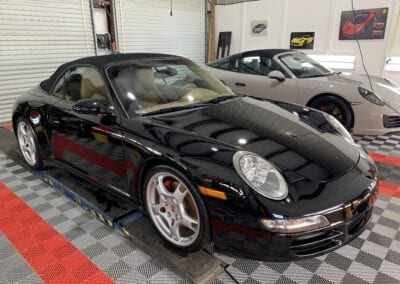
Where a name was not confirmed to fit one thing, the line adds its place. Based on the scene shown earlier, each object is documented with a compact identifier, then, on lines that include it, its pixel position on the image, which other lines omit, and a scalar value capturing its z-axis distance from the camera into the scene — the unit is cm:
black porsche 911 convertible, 135
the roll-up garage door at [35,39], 512
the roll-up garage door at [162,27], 673
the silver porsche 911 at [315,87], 359
